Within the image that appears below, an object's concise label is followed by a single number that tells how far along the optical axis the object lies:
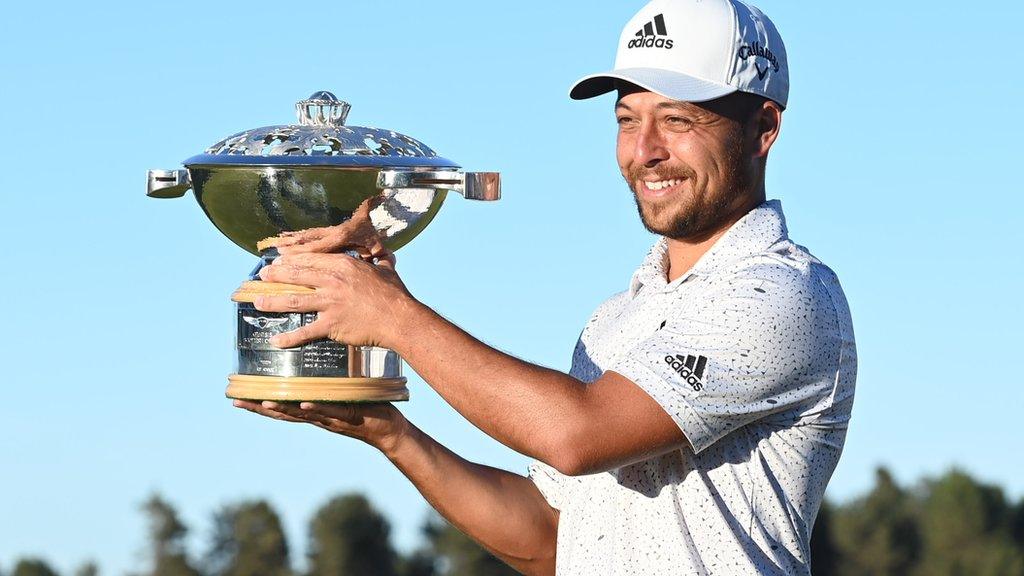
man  3.93
